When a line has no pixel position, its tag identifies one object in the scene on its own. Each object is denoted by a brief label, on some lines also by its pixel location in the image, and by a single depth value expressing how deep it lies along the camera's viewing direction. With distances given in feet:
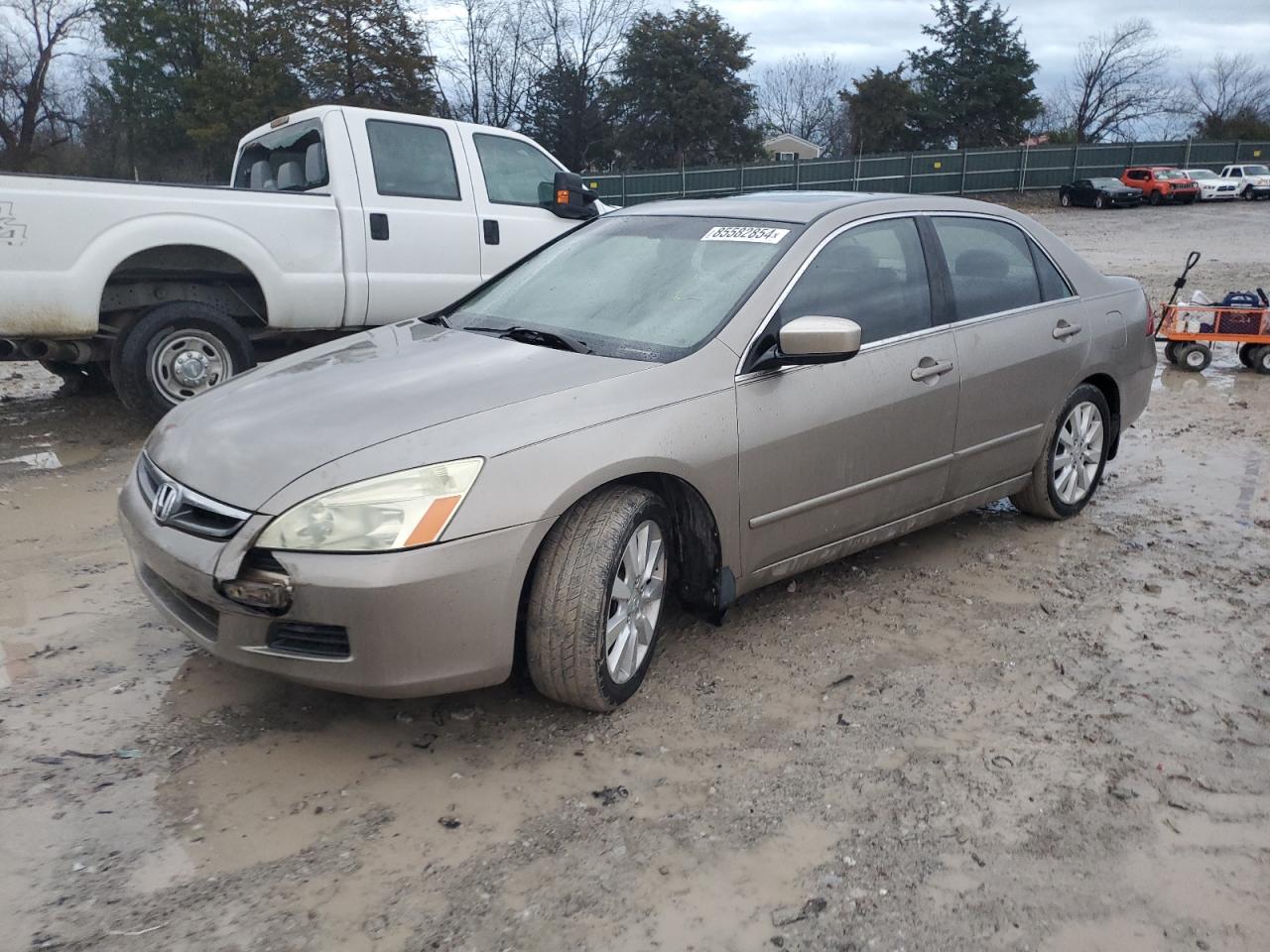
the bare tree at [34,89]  140.87
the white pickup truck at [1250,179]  126.31
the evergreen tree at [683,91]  161.07
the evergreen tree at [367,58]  132.77
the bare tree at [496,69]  177.78
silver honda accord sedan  9.54
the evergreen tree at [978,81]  173.27
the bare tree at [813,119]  246.47
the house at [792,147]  226.79
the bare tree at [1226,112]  183.62
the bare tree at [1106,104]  221.46
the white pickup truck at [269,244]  19.88
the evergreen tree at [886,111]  180.65
